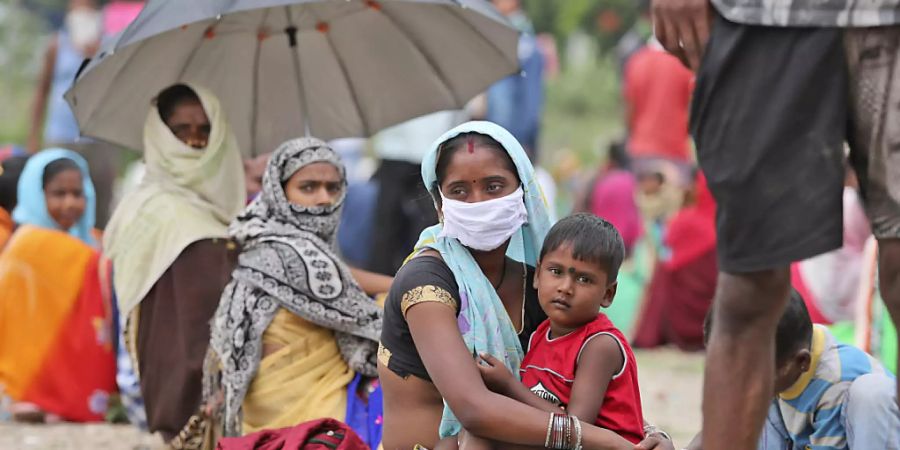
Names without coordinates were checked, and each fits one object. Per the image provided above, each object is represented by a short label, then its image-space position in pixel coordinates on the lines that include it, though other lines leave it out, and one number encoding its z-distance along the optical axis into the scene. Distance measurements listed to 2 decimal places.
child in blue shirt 7.48
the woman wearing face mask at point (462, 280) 7.26
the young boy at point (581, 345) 7.08
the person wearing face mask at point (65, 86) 20.31
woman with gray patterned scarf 9.74
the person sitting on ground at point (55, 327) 13.51
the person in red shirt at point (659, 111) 23.97
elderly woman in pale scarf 10.40
